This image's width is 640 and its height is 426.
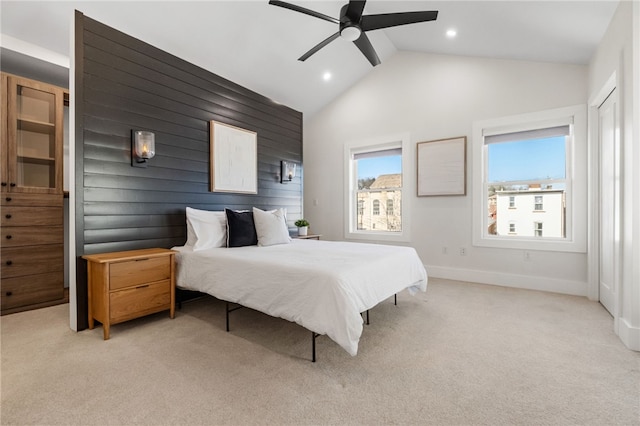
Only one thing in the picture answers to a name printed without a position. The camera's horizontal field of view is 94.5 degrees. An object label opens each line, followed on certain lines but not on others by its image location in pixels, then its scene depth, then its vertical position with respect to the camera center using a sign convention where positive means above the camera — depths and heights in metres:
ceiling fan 2.46 +1.68
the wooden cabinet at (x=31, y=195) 2.86 +0.18
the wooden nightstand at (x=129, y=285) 2.37 -0.62
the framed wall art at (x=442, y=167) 4.29 +0.67
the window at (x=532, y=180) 3.58 +0.41
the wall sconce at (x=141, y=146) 2.89 +0.65
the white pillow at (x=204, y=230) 3.13 -0.20
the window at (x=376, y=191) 4.99 +0.37
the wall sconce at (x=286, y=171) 4.75 +0.66
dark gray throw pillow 3.24 -0.20
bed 1.90 -0.46
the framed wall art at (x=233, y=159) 3.74 +0.71
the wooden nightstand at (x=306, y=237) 4.72 -0.40
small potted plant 4.85 -0.23
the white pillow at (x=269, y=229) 3.39 -0.20
